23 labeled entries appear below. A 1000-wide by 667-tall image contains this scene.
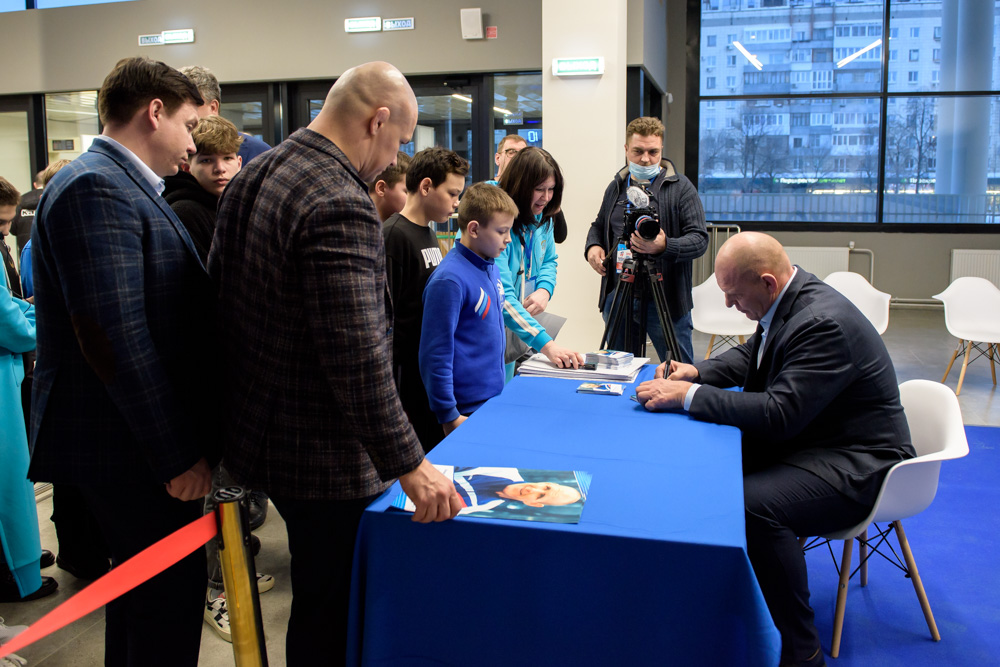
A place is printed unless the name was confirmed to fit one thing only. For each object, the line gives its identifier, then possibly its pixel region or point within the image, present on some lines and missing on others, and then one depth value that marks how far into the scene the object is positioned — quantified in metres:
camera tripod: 3.24
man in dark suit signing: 1.84
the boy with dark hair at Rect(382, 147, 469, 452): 2.32
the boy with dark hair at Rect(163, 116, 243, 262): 2.02
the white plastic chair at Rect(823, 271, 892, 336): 4.98
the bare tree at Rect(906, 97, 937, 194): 8.86
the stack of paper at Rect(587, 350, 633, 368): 2.52
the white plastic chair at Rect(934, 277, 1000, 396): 5.09
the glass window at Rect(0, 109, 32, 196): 8.31
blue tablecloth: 1.24
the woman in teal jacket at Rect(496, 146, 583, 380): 2.58
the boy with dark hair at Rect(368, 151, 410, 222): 2.59
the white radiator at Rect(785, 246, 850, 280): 8.64
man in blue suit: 1.26
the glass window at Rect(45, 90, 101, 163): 8.12
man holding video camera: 3.57
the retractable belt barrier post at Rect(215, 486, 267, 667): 1.21
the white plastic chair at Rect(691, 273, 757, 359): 5.22
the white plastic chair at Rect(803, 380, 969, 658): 1.89
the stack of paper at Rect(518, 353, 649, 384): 2.43
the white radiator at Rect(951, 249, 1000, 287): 8.40
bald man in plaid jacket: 1.20
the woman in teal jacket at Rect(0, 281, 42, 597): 2.28
